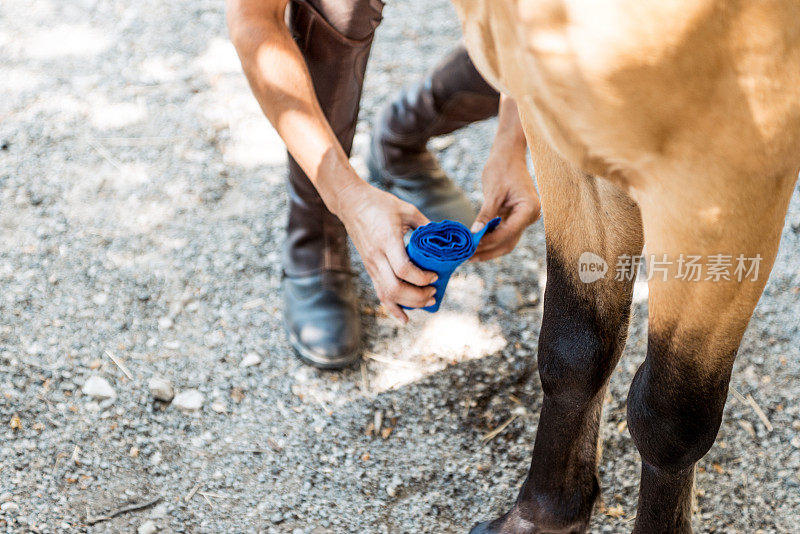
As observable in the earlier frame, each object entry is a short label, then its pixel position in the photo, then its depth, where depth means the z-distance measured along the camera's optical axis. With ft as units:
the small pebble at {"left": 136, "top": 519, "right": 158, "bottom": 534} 4.74
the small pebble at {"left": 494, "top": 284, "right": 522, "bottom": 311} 6.41
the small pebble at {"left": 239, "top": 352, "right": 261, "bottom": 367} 6.00
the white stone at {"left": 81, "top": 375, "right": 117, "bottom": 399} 5.62
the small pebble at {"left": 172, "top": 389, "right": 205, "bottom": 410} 5.63
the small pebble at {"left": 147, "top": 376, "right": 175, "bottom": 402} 5.63
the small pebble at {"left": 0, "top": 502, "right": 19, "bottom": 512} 4.72
